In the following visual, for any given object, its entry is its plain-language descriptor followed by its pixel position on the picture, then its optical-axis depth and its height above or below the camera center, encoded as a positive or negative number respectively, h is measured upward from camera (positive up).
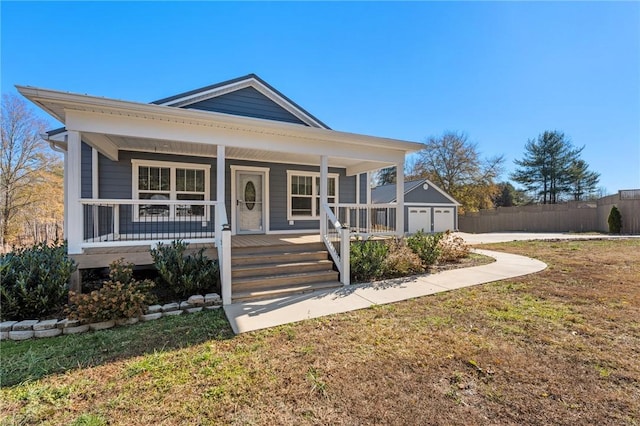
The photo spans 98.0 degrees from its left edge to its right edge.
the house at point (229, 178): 5.12 +1.19
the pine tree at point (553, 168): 31.02 +5.27
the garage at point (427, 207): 21.34 +0.72
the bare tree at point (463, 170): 28.16 +4.71
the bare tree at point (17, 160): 15.95 +3.56
